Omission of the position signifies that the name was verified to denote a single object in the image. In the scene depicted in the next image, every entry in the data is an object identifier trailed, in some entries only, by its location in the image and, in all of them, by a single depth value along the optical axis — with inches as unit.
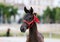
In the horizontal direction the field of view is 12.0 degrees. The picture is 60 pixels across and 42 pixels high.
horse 311.6
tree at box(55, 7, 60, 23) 1948.8
